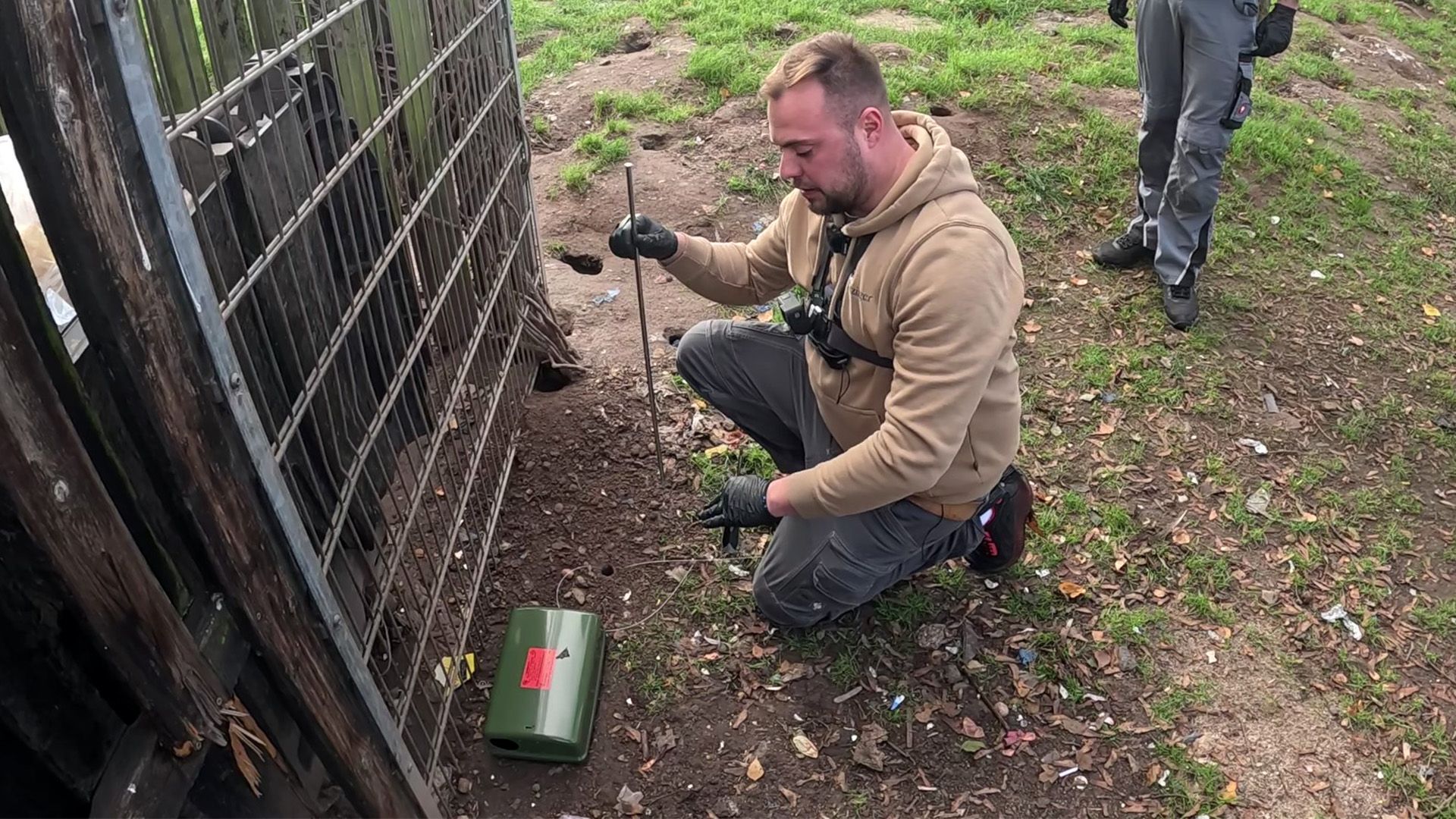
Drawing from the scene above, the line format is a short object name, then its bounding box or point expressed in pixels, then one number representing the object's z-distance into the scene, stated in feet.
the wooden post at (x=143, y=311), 3.99
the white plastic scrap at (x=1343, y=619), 11.09
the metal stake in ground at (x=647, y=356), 10.91
